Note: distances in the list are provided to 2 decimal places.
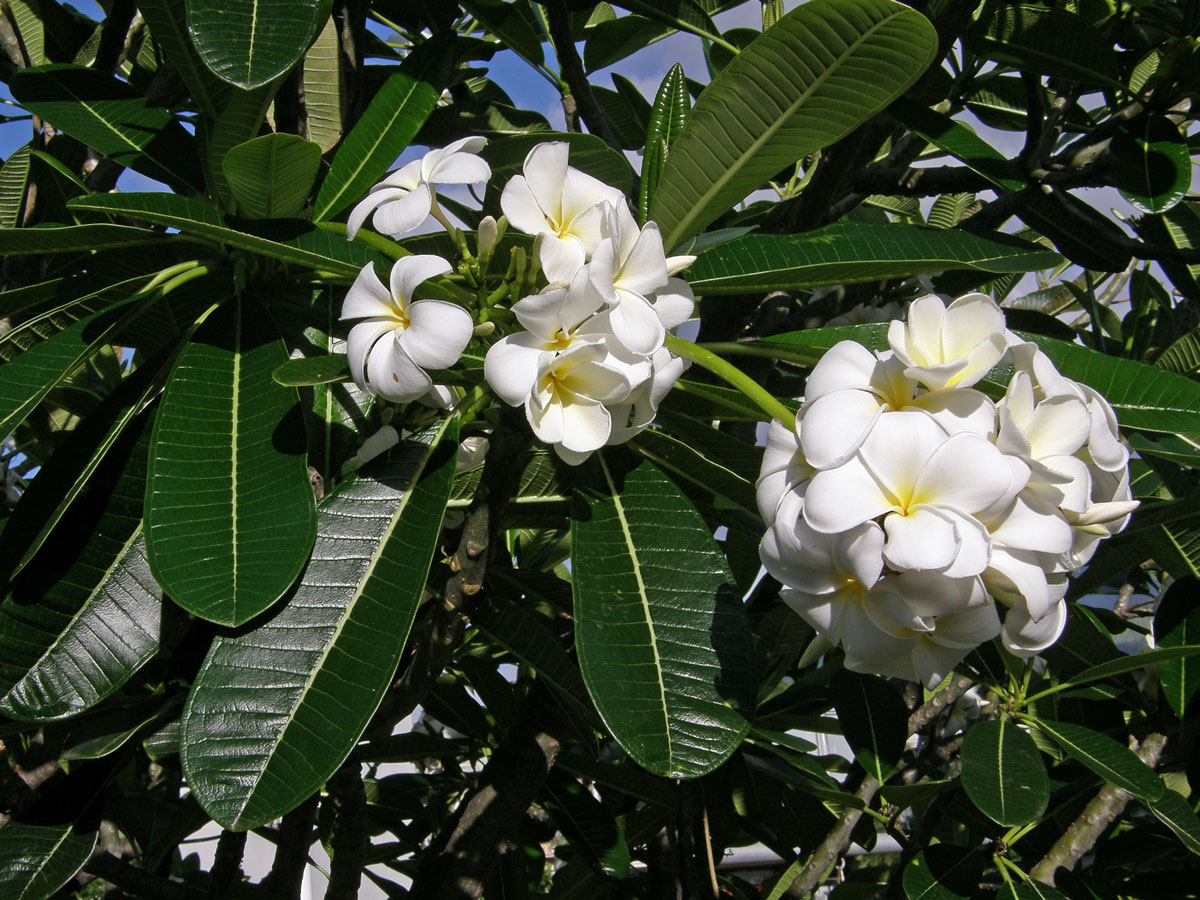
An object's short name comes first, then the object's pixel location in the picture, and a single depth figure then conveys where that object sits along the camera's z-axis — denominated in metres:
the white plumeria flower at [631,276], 0.92
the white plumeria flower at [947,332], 0.87
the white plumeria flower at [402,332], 0.91
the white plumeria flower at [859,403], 0.81
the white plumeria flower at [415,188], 1.00
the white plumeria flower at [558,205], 0.96
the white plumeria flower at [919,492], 0.75
